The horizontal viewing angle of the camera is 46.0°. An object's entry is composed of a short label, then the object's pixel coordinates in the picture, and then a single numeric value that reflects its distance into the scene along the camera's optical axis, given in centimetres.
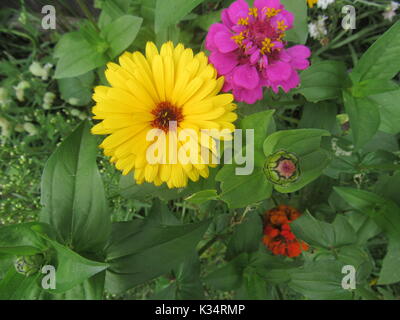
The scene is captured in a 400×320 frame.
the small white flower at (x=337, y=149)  30
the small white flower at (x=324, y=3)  33
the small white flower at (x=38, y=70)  35
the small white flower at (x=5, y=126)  33
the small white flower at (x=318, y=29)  35
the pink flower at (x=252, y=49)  24
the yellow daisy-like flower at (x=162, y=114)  23
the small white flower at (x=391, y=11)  34
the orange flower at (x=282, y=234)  32
